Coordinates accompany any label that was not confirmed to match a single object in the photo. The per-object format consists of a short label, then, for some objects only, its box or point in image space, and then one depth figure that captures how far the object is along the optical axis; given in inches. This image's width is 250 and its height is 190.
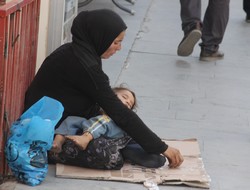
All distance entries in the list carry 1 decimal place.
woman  259.8
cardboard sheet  260.7
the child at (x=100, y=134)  260.7
